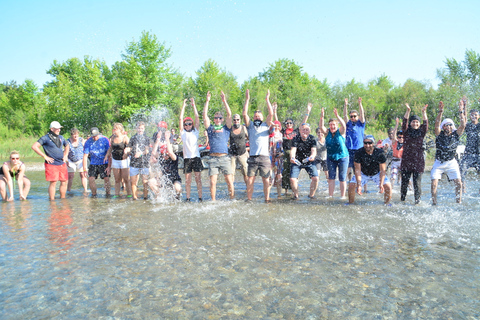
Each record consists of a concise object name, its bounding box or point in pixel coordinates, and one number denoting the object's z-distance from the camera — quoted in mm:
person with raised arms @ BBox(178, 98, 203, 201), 8789
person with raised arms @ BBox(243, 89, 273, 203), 8547
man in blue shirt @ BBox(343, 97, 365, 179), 9281
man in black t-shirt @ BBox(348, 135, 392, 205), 8047
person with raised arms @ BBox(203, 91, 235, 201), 8617
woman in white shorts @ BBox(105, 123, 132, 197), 9453
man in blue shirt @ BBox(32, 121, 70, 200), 9500
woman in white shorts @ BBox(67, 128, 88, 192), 11070
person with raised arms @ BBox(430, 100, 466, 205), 7727
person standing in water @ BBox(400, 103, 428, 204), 7789
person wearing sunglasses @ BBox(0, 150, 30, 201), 9687
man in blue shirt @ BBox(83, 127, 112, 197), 9961
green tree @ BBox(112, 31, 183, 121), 38875
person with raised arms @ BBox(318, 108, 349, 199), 8734
